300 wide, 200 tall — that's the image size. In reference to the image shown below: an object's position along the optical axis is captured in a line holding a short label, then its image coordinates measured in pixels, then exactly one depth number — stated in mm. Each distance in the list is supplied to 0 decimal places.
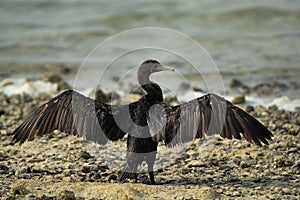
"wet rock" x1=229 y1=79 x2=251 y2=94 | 23373
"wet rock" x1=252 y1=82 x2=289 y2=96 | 23187
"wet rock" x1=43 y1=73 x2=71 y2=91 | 23683
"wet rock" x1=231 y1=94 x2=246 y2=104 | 20969
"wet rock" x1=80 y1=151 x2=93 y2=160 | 15586
